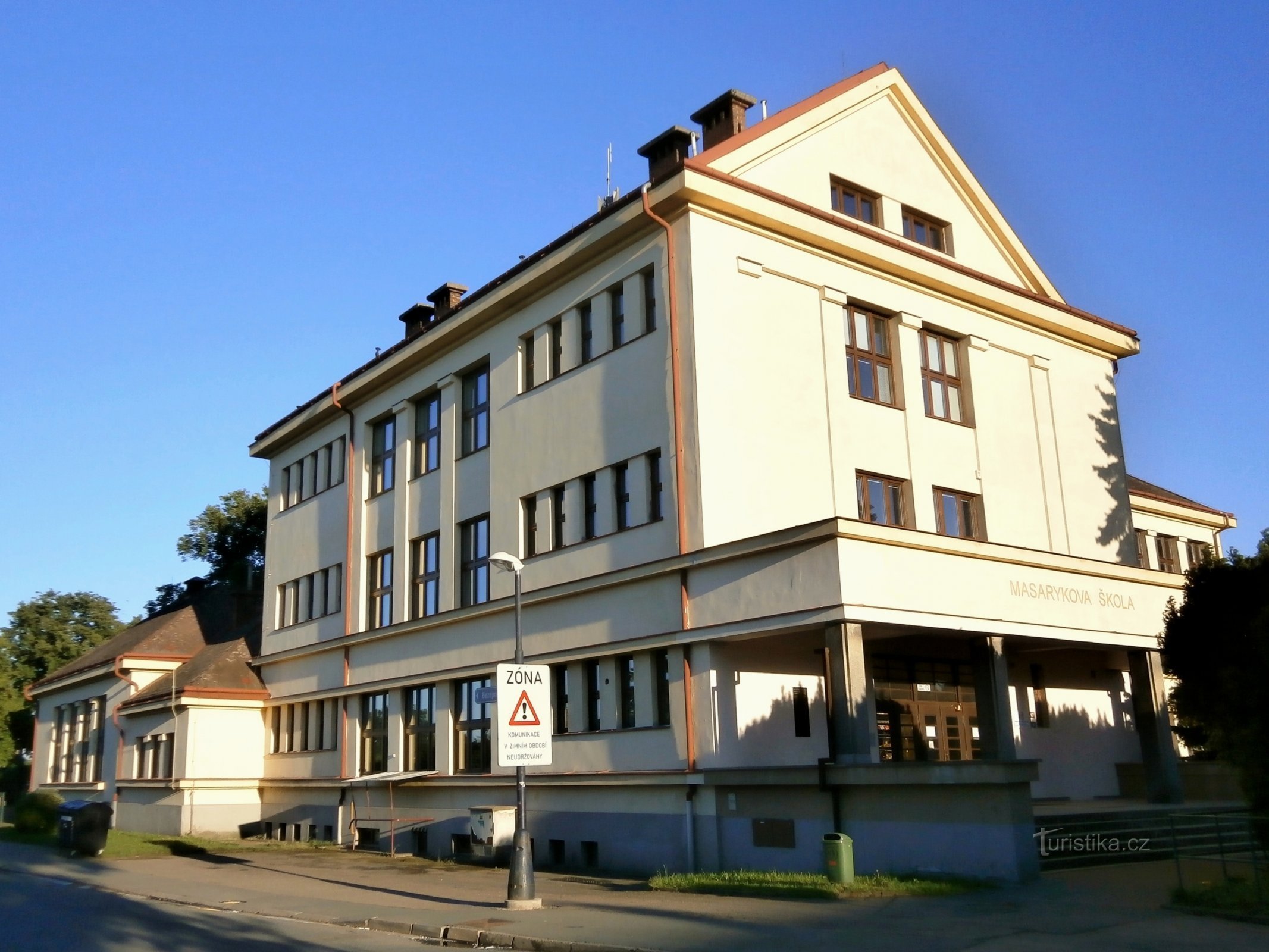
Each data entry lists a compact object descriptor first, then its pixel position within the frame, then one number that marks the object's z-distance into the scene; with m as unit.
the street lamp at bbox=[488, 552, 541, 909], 17.00
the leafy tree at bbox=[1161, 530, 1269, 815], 20.11
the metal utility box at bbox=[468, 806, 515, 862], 23.69
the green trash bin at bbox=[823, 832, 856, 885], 16.33
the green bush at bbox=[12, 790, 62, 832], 36.53
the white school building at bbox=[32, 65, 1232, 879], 19.56
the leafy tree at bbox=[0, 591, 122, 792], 67.62
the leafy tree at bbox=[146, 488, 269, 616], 57.31
